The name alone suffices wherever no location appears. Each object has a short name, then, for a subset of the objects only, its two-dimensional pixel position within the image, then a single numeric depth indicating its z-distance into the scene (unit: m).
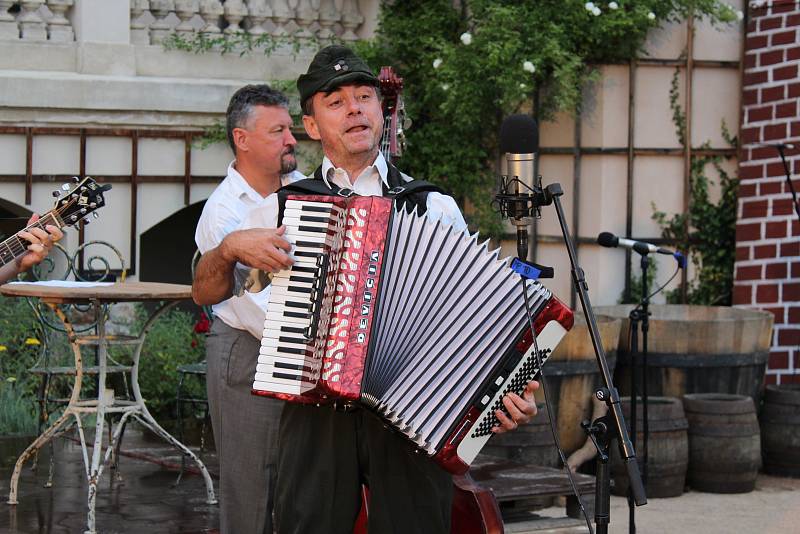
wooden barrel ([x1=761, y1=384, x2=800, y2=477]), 12.34
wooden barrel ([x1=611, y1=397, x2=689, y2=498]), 11.44
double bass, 6.13
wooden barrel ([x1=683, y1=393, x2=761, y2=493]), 11.76
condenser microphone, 5.54
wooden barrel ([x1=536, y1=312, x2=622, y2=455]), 11.47
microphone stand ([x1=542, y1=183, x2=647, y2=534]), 5.41
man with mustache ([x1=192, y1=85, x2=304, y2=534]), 6.71
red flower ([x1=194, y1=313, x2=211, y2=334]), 12.19
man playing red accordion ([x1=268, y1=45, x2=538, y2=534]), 5.40
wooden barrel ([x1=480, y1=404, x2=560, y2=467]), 11.07
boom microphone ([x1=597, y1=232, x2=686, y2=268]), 8.22
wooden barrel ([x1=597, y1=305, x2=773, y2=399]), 12.11
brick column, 13.08
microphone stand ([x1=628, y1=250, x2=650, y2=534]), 9.44
